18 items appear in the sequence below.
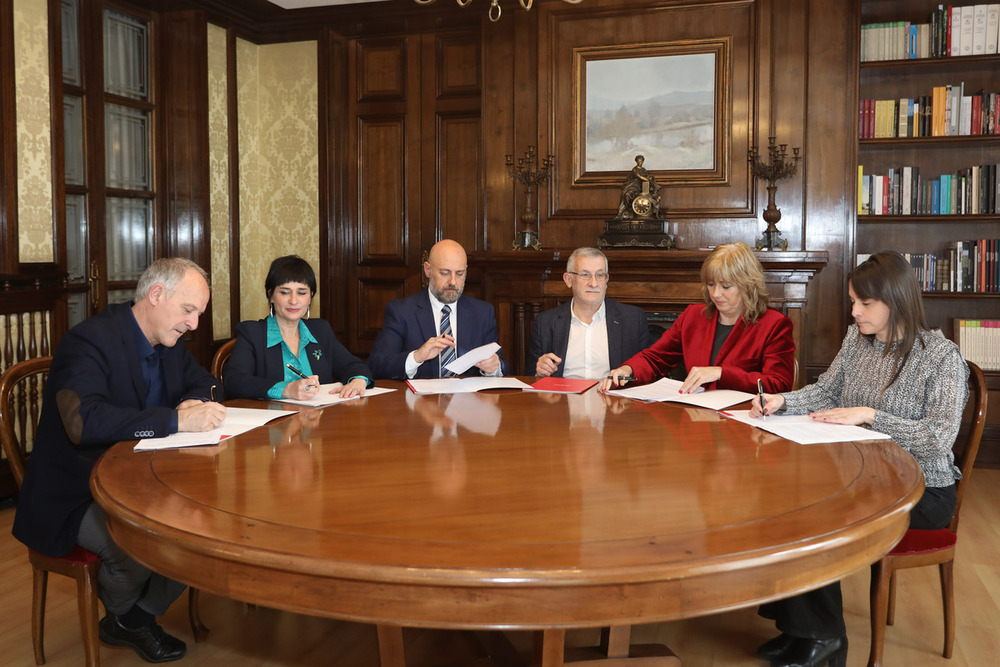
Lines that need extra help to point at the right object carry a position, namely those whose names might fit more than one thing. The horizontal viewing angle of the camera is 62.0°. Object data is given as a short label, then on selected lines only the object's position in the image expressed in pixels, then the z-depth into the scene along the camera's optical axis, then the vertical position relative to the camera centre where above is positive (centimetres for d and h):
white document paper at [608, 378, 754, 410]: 256 -39
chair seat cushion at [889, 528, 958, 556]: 220 -71
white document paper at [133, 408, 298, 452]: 194 -39
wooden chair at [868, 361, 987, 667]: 210 -74
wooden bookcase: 474 +68
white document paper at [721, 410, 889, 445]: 202 -39
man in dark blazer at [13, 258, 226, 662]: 204 -35
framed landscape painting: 490 +100
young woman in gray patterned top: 214 -35
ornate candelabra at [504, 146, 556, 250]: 509 +59
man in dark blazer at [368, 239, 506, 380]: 345 -18
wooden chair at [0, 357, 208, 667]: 210 -74
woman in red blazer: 284 -23
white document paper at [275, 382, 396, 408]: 255 -38
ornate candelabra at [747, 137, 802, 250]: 461 +56
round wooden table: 121 -41
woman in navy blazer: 290 -24
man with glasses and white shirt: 358 -26
